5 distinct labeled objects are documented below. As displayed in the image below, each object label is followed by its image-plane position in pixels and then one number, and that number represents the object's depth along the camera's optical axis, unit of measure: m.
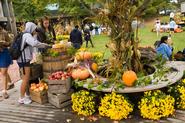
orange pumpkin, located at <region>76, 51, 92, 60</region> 7.11
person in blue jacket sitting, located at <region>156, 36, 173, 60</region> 8.46
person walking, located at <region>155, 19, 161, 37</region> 26.11
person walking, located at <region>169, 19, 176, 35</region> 26.20
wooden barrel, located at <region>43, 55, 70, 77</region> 7.12
